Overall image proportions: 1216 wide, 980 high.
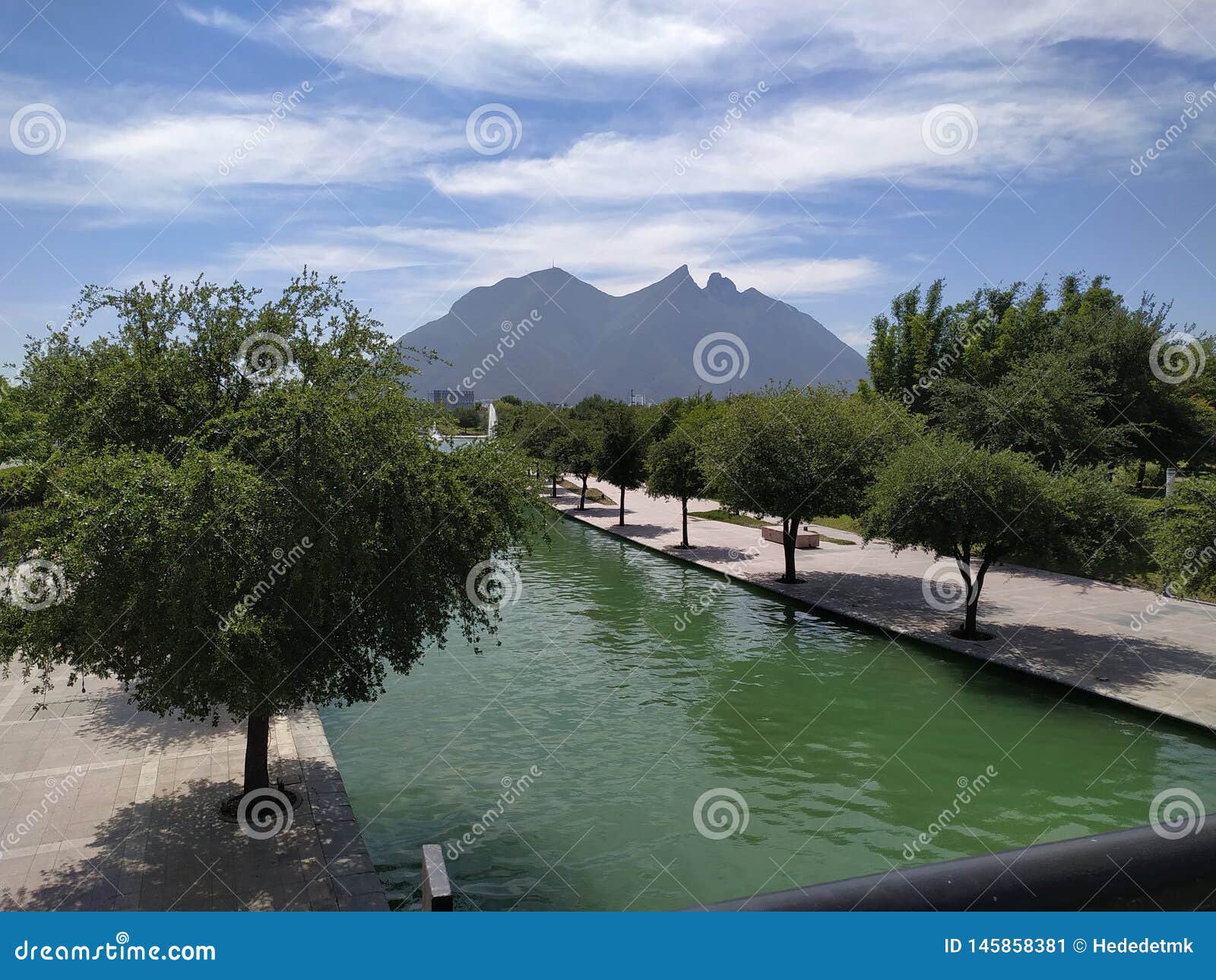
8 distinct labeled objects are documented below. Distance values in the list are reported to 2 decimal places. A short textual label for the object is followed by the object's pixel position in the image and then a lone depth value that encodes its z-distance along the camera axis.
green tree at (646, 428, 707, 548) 35.00
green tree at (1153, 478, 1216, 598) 14.88
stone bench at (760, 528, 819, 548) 34.66
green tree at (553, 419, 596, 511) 46.76
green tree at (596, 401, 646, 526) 42.91
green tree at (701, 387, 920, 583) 26.42
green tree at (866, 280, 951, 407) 52.19
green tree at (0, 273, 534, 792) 8.38
